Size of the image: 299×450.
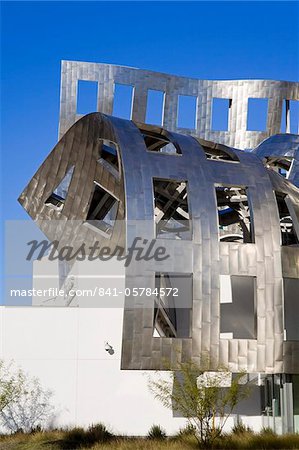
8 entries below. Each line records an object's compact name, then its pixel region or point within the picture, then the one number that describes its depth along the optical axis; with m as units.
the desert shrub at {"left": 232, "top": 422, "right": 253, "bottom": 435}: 27.03
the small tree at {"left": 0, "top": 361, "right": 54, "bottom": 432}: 29.44
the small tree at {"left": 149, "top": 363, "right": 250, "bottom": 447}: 22.14
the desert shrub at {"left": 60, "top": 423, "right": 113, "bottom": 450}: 24.70
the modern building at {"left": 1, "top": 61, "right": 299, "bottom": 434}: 22.41
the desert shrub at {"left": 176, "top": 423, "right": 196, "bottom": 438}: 24.63
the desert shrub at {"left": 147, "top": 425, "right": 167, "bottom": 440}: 27.84
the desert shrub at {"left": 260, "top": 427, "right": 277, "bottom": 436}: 24.02
